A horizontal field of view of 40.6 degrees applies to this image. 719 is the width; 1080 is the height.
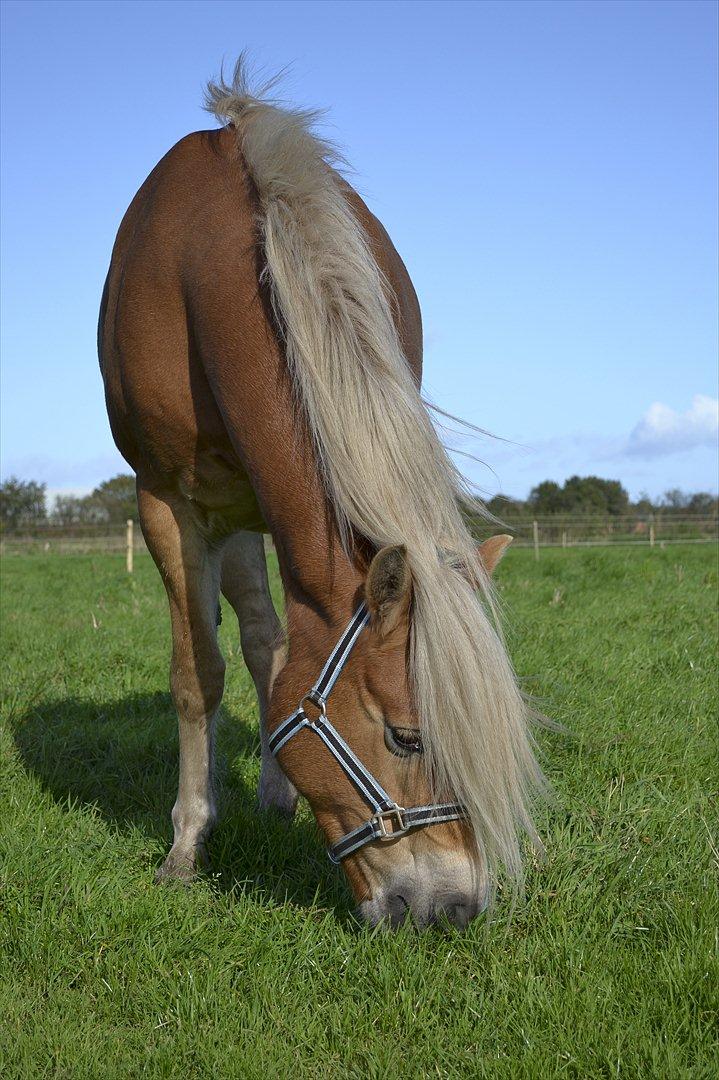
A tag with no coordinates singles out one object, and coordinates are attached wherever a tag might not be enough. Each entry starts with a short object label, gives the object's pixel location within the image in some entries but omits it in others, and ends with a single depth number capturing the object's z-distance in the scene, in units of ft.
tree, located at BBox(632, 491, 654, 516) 168.54
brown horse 8.43
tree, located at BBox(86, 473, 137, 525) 173.96
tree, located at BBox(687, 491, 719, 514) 151.53
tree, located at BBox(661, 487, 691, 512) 160.04
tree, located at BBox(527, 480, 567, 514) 189.78
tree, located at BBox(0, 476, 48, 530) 187.57
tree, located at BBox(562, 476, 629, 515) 188.34
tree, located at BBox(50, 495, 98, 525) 155.22
